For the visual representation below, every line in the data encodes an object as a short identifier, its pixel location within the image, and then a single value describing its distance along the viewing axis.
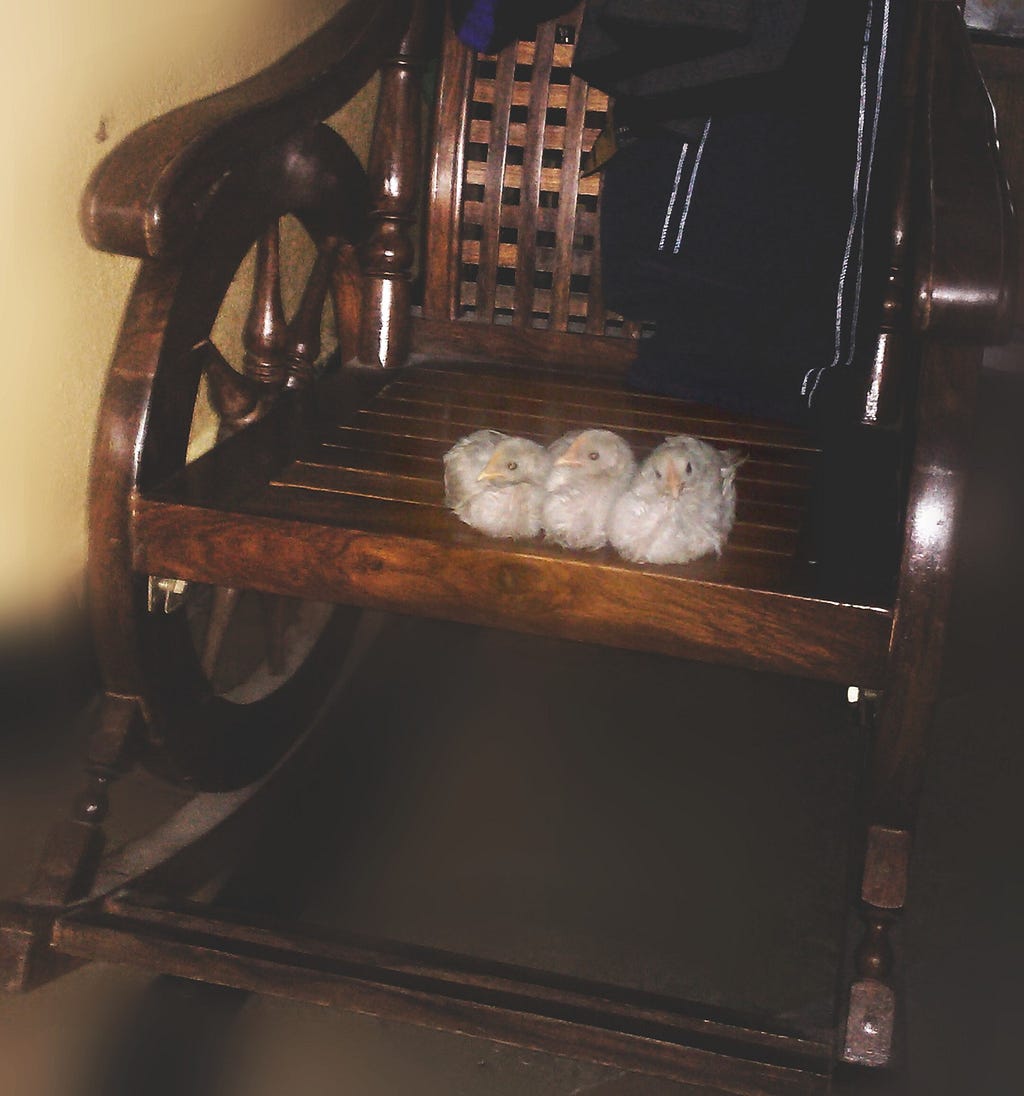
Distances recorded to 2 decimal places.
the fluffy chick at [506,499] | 1.04
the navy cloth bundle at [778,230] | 1.37
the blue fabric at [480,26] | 1.46
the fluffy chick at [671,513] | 1.01
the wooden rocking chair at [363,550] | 0.96
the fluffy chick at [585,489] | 1.03
